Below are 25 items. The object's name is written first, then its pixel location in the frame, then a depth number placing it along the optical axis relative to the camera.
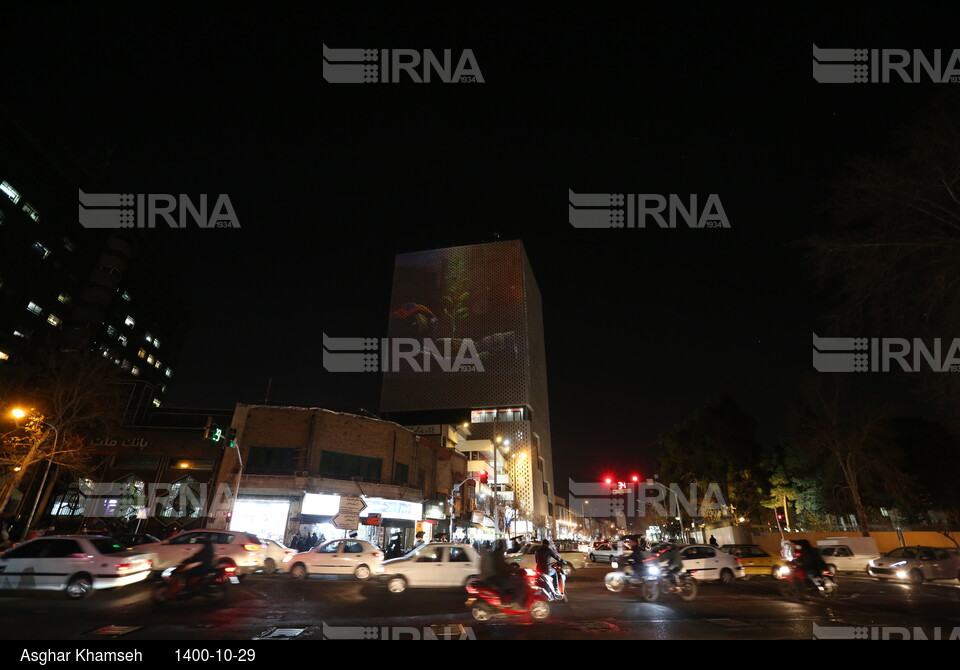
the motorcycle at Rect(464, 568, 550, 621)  9.21
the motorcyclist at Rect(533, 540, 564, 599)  11.27
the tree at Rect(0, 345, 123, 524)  26.39
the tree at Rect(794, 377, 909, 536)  31.98
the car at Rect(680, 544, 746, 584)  17.56
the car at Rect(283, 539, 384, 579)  16.73
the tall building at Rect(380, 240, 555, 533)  110.06
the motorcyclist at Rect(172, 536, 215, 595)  10.10
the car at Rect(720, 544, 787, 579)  20.66
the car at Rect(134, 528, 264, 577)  15.25
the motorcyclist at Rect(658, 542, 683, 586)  13.17
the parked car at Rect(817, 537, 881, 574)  24.78
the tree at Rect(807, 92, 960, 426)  11.05
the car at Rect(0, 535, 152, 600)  11.24
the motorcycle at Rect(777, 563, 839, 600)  12.64
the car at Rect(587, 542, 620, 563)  31.36
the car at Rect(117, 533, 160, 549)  19.89
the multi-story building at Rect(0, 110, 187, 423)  49.53
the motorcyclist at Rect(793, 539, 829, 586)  12.68
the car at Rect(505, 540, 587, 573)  16.89
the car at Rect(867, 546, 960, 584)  18.80
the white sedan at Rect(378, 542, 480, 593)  13.97
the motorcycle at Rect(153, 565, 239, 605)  10.09
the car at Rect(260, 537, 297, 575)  18.06
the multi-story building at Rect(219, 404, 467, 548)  30.56
